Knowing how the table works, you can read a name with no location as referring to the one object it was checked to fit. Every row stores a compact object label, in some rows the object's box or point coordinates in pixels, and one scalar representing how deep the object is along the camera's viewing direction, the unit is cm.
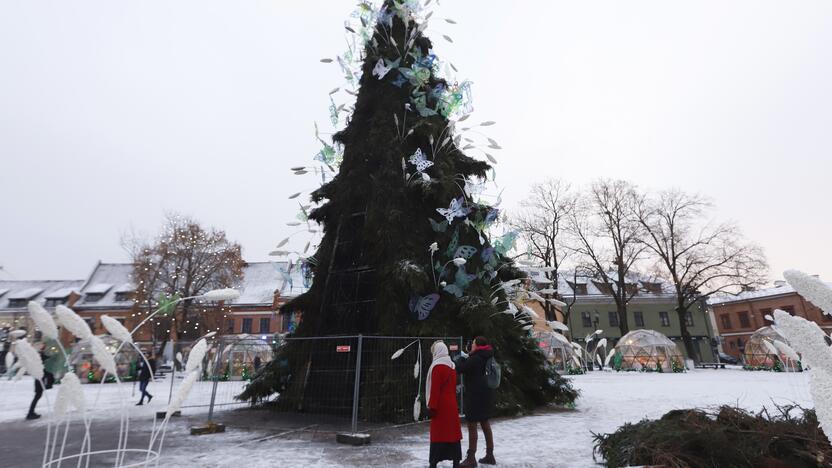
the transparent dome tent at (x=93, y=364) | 2185
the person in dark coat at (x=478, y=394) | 549
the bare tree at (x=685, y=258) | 2902
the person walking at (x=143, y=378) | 1362
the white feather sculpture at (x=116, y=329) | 226
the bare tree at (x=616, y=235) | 3030
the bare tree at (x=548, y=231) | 3056
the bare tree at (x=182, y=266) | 2877
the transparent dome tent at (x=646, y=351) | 2983
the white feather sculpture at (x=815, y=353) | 140
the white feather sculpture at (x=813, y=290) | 161
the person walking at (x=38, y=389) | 959
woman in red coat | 496
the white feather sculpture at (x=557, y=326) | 957
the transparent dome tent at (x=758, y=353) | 2644
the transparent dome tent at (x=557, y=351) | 2733
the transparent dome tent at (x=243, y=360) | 2002
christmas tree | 927
